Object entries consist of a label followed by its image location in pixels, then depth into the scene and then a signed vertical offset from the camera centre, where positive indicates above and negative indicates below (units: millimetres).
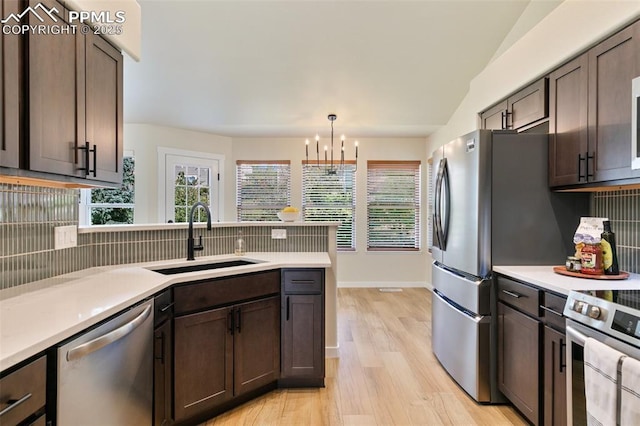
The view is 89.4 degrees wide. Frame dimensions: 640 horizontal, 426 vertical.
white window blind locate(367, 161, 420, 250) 5633 +118
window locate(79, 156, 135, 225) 4523 +103
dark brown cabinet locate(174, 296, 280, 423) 1891 -914
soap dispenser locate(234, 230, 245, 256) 2748 -309
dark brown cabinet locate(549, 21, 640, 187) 1737 +604
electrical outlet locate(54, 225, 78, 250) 1788 -145
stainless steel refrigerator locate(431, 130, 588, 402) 2223 -62
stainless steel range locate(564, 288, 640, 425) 1226 -473
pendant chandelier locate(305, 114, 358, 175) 5500 +795
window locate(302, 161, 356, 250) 5621 +271
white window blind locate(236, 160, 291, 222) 5602 +374
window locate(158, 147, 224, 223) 4848 +449
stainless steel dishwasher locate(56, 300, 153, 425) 1105 -648
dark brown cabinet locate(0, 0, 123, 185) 1238 +486
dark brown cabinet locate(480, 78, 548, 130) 2426 +881
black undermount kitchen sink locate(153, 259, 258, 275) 2225 -410
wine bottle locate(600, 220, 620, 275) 1884 -230
